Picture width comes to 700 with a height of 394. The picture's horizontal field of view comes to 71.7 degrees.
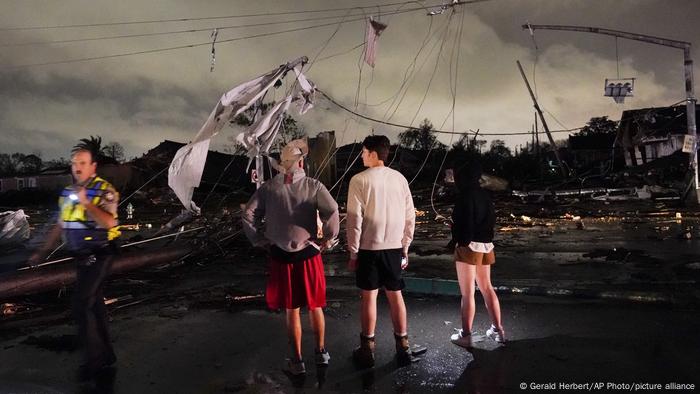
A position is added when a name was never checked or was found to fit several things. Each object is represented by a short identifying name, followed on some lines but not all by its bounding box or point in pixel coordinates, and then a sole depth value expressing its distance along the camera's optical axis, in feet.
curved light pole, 58.44
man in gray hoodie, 12.62
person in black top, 14.21
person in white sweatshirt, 13.35
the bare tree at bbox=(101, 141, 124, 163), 181.88
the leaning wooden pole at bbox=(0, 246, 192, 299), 24.14
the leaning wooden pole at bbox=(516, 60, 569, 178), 108.88
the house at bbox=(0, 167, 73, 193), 166.81
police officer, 13.01
